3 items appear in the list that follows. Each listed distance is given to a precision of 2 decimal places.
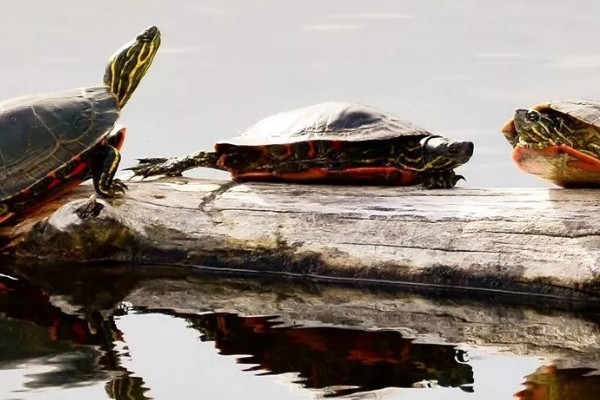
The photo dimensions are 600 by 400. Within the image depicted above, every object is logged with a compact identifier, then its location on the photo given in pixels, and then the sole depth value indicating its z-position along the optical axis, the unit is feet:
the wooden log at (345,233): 39.24
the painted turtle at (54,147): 44.21
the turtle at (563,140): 40.34
